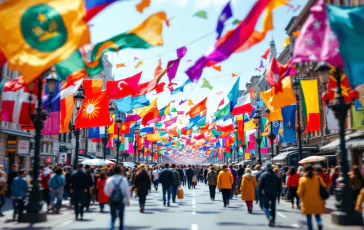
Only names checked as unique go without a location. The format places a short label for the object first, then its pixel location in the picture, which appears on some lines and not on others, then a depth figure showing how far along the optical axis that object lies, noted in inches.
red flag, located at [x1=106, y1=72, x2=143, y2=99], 874.8
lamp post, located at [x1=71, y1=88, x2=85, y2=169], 810.8
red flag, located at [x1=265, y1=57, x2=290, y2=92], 650.8
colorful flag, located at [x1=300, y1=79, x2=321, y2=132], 1017.5
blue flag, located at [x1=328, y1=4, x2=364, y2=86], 478.6
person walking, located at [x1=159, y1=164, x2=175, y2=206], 716.7
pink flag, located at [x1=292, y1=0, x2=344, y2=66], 477.7
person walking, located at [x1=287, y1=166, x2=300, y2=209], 645.9
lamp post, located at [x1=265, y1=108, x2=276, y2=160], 1152.8
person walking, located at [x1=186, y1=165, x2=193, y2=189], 1290.6
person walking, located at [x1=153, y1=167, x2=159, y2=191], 1186.0
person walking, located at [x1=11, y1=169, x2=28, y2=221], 528.8
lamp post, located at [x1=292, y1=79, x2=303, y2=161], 880.5
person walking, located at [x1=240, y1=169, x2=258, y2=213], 594.9
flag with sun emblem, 900.6
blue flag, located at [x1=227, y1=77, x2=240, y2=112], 1036.5
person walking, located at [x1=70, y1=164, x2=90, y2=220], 539.5
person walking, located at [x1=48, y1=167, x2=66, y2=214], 580.7
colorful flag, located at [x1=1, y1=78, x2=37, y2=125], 808.9
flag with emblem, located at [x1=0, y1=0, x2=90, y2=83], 490.6
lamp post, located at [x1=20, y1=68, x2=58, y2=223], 504.1
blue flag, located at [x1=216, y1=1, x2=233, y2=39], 575.5
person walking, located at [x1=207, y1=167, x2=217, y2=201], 834.8
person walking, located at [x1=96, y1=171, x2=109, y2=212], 622.8
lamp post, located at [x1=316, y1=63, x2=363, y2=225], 470.0
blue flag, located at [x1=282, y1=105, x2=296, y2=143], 1162.6
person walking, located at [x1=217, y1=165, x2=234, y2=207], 696.4
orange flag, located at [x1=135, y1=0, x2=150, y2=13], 576.6
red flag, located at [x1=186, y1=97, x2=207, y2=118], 1301.7
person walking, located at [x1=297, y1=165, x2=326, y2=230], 388.4
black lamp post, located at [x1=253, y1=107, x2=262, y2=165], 1107.3
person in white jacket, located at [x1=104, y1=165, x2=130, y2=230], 394.0
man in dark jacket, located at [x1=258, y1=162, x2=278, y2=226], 487.5
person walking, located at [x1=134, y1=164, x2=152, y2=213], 627.8
